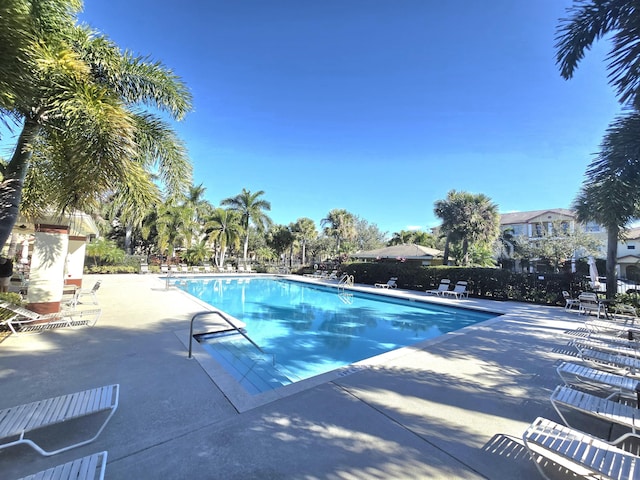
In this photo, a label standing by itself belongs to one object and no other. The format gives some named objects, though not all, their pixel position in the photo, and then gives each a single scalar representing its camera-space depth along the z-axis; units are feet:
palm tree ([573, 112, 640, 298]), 13.57
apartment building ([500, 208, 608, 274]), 89.14
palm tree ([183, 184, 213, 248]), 90.89
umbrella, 36.29
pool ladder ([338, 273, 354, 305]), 50.23
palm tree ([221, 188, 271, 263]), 97.71
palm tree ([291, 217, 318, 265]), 111.65
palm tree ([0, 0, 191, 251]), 11.95
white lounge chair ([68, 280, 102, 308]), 24.91
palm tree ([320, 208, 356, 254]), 121.39
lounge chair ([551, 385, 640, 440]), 8.54
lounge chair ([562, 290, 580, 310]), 36.39
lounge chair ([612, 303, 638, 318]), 30.48
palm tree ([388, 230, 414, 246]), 125.59
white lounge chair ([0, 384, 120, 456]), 7.29
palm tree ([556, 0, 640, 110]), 13.28
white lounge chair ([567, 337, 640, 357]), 15.46
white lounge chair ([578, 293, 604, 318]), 32.24
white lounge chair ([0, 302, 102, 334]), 18.10
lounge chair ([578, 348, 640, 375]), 13.43
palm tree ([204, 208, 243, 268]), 93.30
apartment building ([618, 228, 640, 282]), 88.59
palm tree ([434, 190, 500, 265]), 65.00
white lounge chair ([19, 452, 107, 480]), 5.90
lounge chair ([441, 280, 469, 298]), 47.06
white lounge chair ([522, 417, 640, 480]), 6.39
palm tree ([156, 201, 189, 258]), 86.28
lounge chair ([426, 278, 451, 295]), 49.53
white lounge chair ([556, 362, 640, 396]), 11.17
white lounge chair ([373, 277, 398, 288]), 59.36
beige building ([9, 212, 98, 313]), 21.29
